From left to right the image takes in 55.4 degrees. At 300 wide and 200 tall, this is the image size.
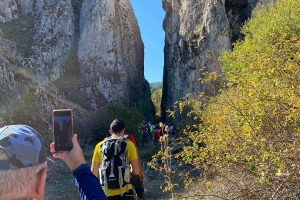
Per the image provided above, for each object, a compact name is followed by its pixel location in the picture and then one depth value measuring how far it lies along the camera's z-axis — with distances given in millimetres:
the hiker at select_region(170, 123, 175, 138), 15066
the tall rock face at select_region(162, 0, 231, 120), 21219
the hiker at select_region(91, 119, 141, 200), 2867
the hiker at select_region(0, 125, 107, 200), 971
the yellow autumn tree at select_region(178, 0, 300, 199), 2428
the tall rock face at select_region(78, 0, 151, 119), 24484
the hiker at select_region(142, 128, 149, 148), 15398
